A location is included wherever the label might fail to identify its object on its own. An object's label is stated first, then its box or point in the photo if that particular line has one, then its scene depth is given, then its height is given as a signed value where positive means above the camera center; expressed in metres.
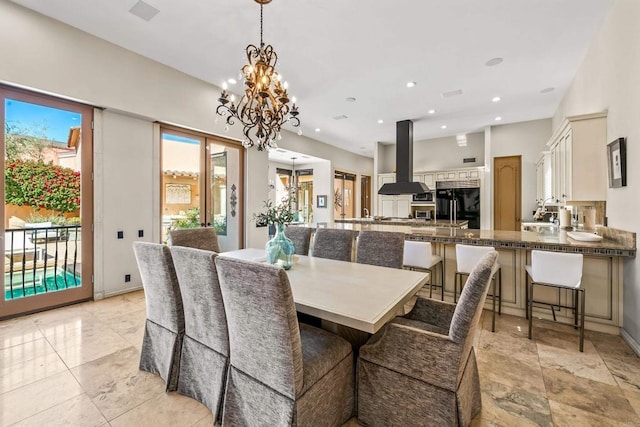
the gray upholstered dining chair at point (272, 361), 1.24 -0.75
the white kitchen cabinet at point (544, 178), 4.84 +0.71
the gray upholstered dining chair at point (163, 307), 1.84 -0.65
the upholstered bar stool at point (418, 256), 3.08 -0.47
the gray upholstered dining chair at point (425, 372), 1.36 -0.84
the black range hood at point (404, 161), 6.28 +1.22
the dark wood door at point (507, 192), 6.71 +0.54
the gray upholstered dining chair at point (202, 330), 1.59 -0.71
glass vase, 2.27 -0.29
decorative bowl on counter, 2.79 -0.23
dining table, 1.39 -0.48
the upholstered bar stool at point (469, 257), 2.78 -0.44
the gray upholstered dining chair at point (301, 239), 3.11 -0.28
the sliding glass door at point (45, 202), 3.04 +0.14
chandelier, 2.70 +1.19
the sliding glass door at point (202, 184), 4.43 +0.53
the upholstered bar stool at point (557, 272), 2.41 -0.52
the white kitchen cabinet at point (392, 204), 8.09 +0.32
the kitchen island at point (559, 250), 2.64 -0.51
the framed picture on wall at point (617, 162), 2.61 +0.52
